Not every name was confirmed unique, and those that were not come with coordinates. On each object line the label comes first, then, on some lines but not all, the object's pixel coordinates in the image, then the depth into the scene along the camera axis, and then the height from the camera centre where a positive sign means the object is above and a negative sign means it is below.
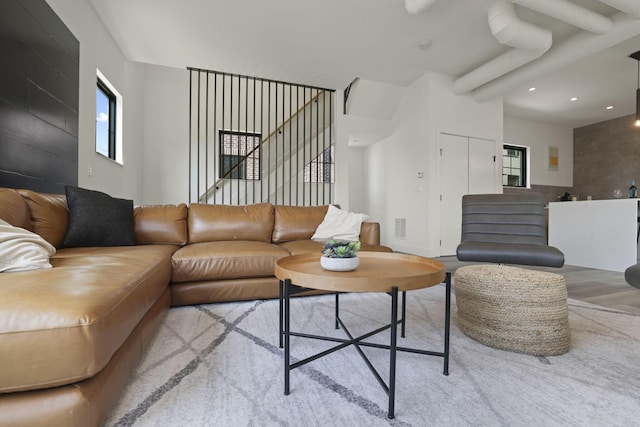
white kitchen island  3.42 -0.20
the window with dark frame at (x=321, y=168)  6.64 +1.09
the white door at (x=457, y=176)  4.48 +0.63
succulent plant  1.21 -0.15
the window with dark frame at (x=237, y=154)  5.79 +1.23
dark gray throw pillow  1.98 -0.06
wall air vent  4.99 -0.23
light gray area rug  0.97 -0.68
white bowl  1.20 -0.21
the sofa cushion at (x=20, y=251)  1.16 -0.17
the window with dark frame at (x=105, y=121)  3.48 +1.19
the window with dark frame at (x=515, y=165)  6.24 +1.11
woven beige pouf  1.41 -0.48
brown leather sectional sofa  0.74 -0.30
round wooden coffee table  1.00 -0.24
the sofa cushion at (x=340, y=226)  2.74 -0.11
